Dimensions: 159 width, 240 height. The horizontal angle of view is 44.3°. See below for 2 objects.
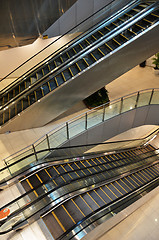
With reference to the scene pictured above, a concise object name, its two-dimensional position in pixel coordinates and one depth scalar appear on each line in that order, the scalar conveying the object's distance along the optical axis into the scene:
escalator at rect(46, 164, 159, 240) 4.48
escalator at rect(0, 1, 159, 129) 6.93
